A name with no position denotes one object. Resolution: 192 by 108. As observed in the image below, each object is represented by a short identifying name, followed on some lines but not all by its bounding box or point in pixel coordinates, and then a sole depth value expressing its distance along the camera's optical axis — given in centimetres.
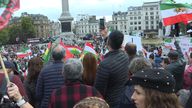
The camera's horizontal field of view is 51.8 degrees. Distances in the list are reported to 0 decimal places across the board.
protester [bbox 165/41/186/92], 305
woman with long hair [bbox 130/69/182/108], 135
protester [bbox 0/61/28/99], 227
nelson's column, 2674
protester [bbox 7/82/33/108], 163
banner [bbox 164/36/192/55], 438
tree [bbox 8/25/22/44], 6065
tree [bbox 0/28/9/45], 5480
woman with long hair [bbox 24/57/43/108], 289
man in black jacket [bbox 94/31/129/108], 243
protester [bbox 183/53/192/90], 286
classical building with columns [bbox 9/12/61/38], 7438
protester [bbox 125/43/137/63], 289
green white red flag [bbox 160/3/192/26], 472
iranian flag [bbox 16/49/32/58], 1068
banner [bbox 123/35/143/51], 450
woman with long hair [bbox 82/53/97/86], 261
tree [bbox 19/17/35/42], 5905
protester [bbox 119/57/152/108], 206
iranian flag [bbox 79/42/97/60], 430
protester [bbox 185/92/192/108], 179
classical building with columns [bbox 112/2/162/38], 7617
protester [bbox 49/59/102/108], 212
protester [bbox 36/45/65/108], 261
